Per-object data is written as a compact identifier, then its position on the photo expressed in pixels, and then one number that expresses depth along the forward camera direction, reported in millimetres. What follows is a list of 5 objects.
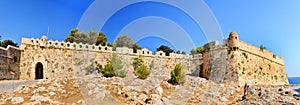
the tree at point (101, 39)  24451
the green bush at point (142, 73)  12383
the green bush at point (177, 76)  11908
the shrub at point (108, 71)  13193
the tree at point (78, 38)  23106
